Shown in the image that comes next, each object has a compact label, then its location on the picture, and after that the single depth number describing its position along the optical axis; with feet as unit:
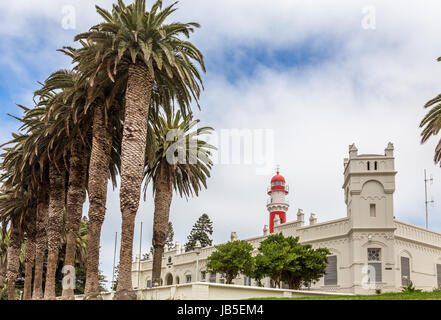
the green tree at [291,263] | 110.32
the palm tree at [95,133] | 70.59
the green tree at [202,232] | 280.72
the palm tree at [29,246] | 102.89
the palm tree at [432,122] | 89.22
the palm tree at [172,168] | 98.94
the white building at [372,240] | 116.57
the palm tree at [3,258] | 144.25
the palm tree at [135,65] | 62.44
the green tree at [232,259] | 124.77
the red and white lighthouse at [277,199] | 212.23
